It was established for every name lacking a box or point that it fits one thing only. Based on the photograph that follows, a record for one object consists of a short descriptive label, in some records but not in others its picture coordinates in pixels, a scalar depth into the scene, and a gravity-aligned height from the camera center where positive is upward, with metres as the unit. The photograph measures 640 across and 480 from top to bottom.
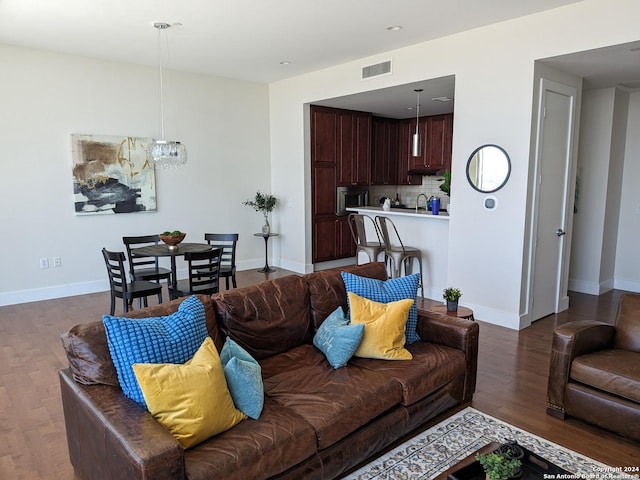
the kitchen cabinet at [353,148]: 7.28 +0.59
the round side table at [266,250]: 7.10 -1.07
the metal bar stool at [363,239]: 5.67 -0.72
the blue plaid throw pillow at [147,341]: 1.93 -0.71
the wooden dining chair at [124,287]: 4.24 -1.01
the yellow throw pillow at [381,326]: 2.68 -0.85
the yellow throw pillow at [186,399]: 1.79 -0.86
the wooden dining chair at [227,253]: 5.01 -0.77
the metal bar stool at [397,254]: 5.40 -0.84
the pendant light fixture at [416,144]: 5.49 +0.48
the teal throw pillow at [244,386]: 2.01 -0.91
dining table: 4.50 -0.69
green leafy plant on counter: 5.55 +0.00
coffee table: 1.62 -1.04
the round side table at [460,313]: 3.44 -1.00
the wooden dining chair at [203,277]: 4.30 -0.90
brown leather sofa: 1.71 -1.04
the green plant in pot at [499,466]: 1.51 -0.96
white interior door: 4.41 -0.13
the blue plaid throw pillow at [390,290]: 2.96 -0.70
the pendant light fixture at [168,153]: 5.05 +0.34
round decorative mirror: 4.40 +0.16
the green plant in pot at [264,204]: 7.12 -0.33
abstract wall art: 5.56 +0.10
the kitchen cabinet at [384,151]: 8.08 +0.60
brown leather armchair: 2.48 -1.07
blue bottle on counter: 5.38 -0.26
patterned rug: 2.29 -1.44
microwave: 7.43 -0.25
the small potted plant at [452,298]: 3.45 -0.88
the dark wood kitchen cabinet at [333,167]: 6.99 +0.27
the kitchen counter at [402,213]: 5.24 -0.36
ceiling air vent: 5.32 +1.37
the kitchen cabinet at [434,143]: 7.80 +0.72
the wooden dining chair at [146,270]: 4.66 -0.95
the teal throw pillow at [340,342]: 2.59 -0.92
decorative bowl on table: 4.73 -0.58
